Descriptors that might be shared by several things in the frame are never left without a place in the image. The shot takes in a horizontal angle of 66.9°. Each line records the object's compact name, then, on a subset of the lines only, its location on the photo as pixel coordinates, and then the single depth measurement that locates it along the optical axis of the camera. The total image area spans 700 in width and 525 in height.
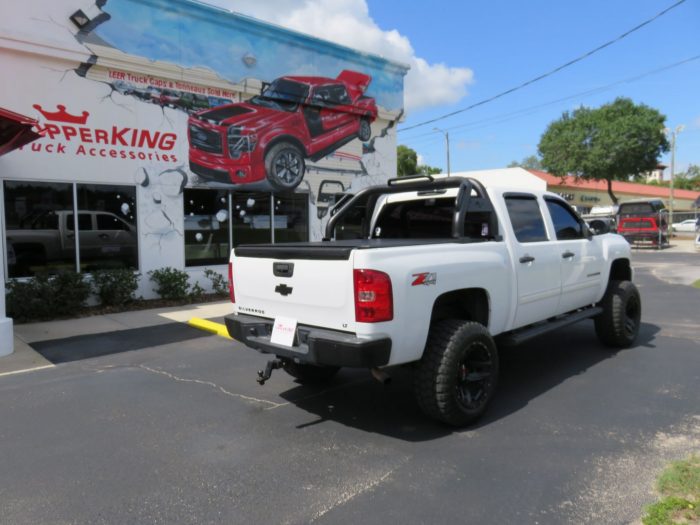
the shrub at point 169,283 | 10.13
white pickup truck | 3.62
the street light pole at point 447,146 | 41.79
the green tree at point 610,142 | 36.91
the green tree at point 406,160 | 53.72
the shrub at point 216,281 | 11.09
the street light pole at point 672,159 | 34.16
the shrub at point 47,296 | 8.30
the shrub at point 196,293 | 10.63
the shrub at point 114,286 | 9.35
